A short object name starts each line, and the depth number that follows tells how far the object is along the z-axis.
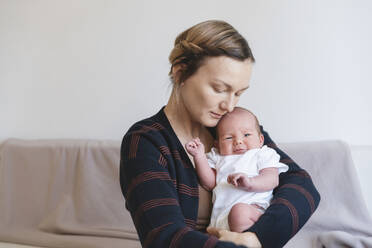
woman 0.97
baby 1.08
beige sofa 1.81
